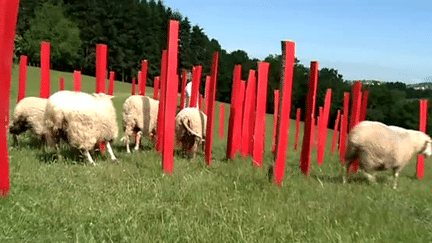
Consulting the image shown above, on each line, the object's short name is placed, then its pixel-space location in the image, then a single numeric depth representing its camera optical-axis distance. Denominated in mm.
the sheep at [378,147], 7508
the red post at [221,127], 16627
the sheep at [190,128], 9781
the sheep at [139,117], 10758
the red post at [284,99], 6430
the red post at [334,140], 14626
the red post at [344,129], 10797
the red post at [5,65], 4941
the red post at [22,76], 10711
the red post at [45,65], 9555
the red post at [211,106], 8266
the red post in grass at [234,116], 9125
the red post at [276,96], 10430
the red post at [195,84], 10703
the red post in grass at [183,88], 11428
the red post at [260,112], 8359
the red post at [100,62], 9609
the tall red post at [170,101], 7066
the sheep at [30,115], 9570
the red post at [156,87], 12278
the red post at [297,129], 17031
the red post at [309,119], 7590
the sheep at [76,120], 7719
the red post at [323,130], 10453
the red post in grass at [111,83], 11270
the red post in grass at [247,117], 9703
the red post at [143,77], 11477
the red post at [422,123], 9780
